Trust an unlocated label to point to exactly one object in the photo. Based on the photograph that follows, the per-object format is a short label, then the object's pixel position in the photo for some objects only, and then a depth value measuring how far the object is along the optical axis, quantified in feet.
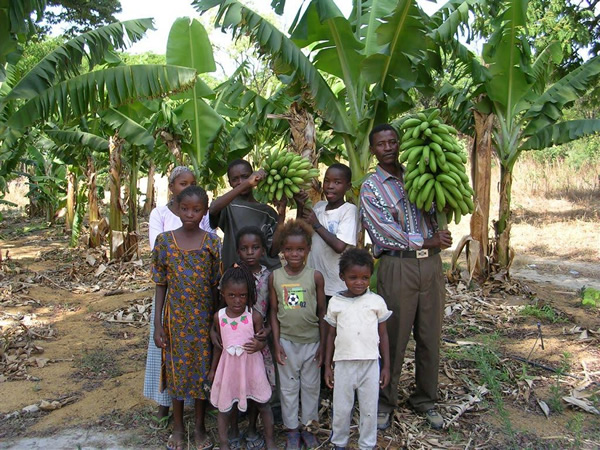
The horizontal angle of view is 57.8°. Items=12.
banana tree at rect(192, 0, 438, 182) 15.52
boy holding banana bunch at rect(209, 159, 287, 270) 11.60
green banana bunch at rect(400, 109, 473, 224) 10.60
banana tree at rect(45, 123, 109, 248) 30.48
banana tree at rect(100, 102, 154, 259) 26.25
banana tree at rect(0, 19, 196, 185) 16.47
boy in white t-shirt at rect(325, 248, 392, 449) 10.30
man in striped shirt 11.25
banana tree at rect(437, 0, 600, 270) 22.27
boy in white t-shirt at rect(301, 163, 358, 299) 11.82
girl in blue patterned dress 10.70
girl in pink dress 10.47
